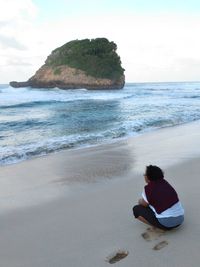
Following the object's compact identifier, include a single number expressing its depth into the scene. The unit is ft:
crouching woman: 9.22
